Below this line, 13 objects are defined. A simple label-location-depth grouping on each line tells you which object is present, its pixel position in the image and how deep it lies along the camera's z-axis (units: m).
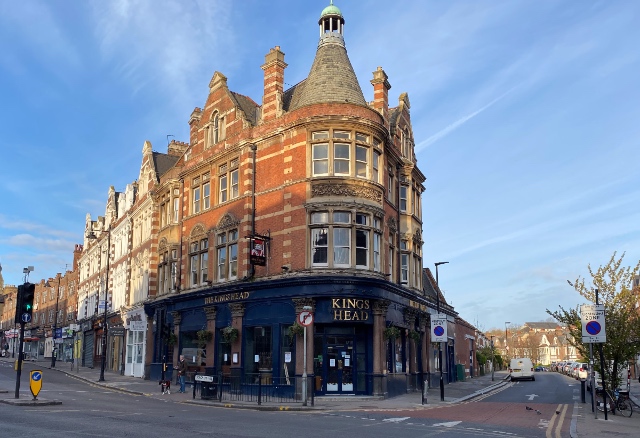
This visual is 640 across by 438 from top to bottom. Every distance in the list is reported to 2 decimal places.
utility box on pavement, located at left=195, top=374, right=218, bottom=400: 25.70
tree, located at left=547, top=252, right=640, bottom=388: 23.19
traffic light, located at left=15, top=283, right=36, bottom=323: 22.56
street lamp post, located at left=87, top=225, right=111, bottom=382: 37.42
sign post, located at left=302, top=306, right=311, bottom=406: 23.77
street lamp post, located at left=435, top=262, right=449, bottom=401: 28.25
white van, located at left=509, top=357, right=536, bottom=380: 50.56
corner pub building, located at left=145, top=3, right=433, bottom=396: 27.98
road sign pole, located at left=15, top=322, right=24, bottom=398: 22.12
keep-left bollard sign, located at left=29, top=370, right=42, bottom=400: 21.28
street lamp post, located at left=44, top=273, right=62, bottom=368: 54.74
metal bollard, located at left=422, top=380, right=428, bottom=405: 26.06
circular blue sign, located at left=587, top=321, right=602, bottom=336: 19.34
